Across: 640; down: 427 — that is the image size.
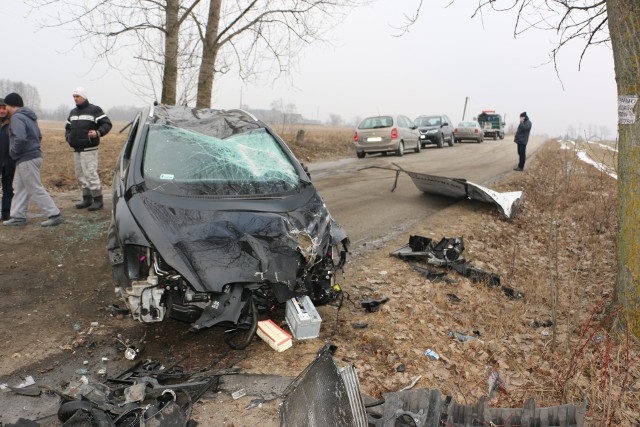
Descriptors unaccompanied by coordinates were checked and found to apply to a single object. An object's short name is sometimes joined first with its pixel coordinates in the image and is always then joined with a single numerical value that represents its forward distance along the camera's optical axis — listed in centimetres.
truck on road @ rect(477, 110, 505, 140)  3704
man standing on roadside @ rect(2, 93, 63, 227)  654
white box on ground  376
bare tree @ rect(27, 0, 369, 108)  1126
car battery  387
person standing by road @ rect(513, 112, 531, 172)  1459
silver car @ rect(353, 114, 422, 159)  1895
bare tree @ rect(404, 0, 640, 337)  408
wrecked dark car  346
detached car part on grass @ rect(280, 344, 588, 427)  268
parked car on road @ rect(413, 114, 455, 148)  2452
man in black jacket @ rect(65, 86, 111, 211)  734
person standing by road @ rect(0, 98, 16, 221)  684
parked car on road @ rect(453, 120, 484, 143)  3058
